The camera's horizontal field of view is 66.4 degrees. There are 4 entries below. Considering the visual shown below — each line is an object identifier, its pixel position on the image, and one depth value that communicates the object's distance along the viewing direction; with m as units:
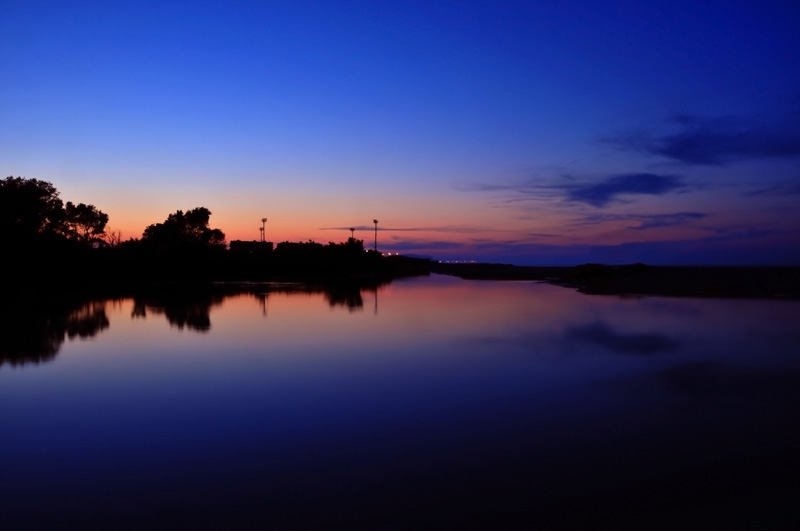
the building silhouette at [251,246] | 120.59
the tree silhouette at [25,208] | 63.59
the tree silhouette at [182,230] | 92.50
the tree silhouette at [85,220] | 86.81
